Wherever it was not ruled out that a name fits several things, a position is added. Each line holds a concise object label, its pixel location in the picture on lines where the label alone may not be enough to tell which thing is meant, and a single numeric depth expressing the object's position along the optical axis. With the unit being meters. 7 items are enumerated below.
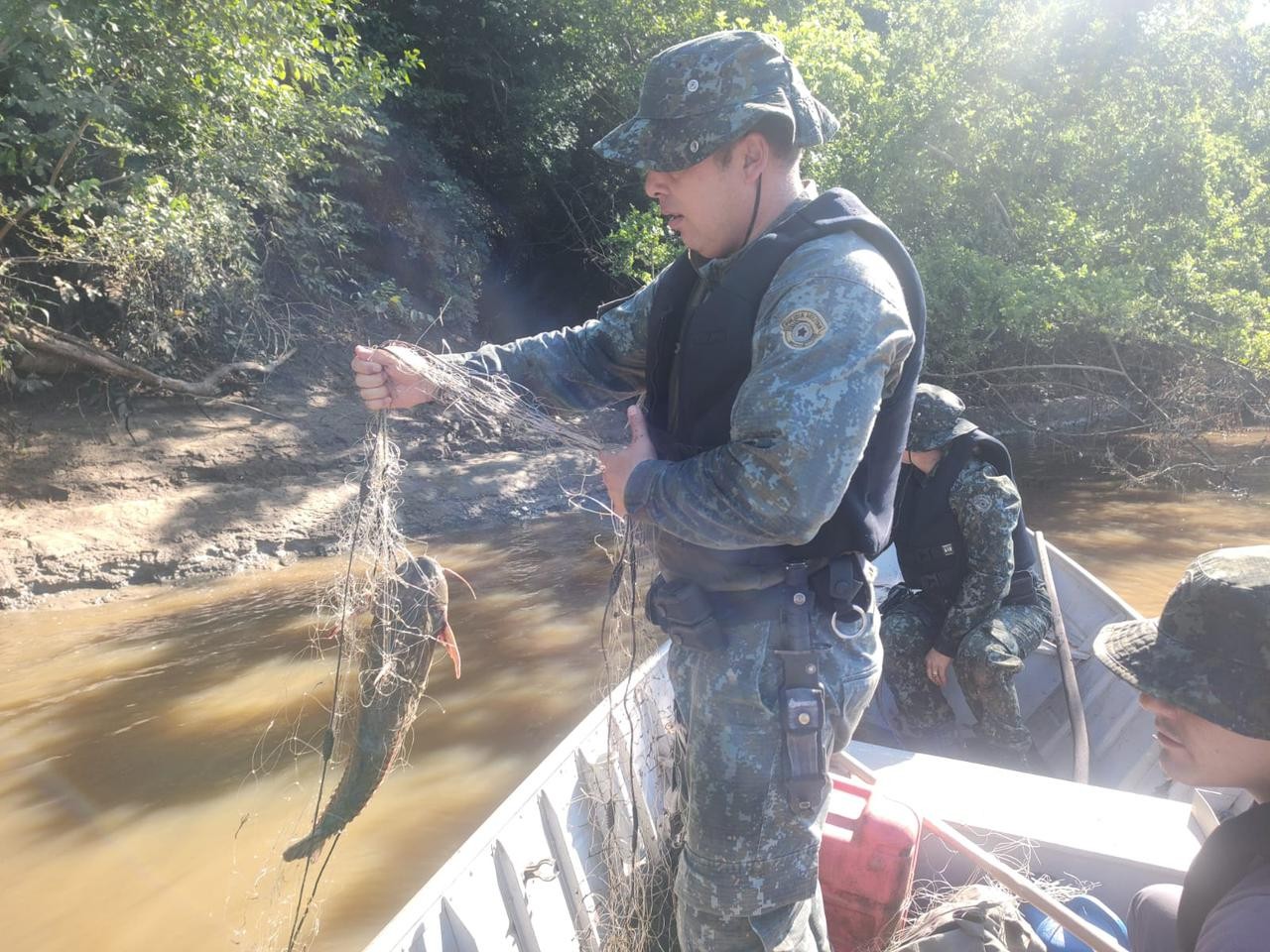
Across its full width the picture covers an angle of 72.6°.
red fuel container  2.63
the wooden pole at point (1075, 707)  3.88
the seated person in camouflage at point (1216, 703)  1.54
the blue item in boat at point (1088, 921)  2.50
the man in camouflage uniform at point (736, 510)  1.76
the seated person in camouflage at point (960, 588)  3.92
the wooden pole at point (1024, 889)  2.25
